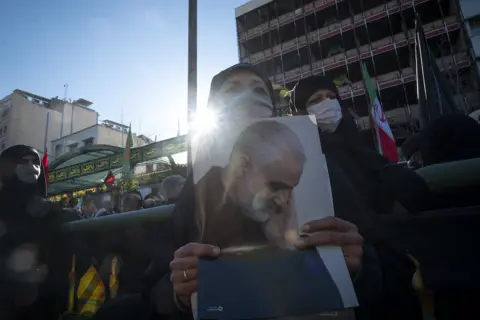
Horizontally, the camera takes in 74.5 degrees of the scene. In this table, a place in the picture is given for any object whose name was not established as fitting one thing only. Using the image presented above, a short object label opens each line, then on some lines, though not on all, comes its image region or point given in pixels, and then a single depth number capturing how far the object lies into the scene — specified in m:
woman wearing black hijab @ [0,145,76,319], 1.67
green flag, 14.37
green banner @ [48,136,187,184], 13.83
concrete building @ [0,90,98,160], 30.73
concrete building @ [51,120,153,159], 29.31
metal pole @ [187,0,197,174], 2.07
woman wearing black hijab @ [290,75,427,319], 0.99
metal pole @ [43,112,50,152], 31.78
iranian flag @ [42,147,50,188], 9.09
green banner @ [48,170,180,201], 15.88
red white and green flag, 4.23
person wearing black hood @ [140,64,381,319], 0.83
